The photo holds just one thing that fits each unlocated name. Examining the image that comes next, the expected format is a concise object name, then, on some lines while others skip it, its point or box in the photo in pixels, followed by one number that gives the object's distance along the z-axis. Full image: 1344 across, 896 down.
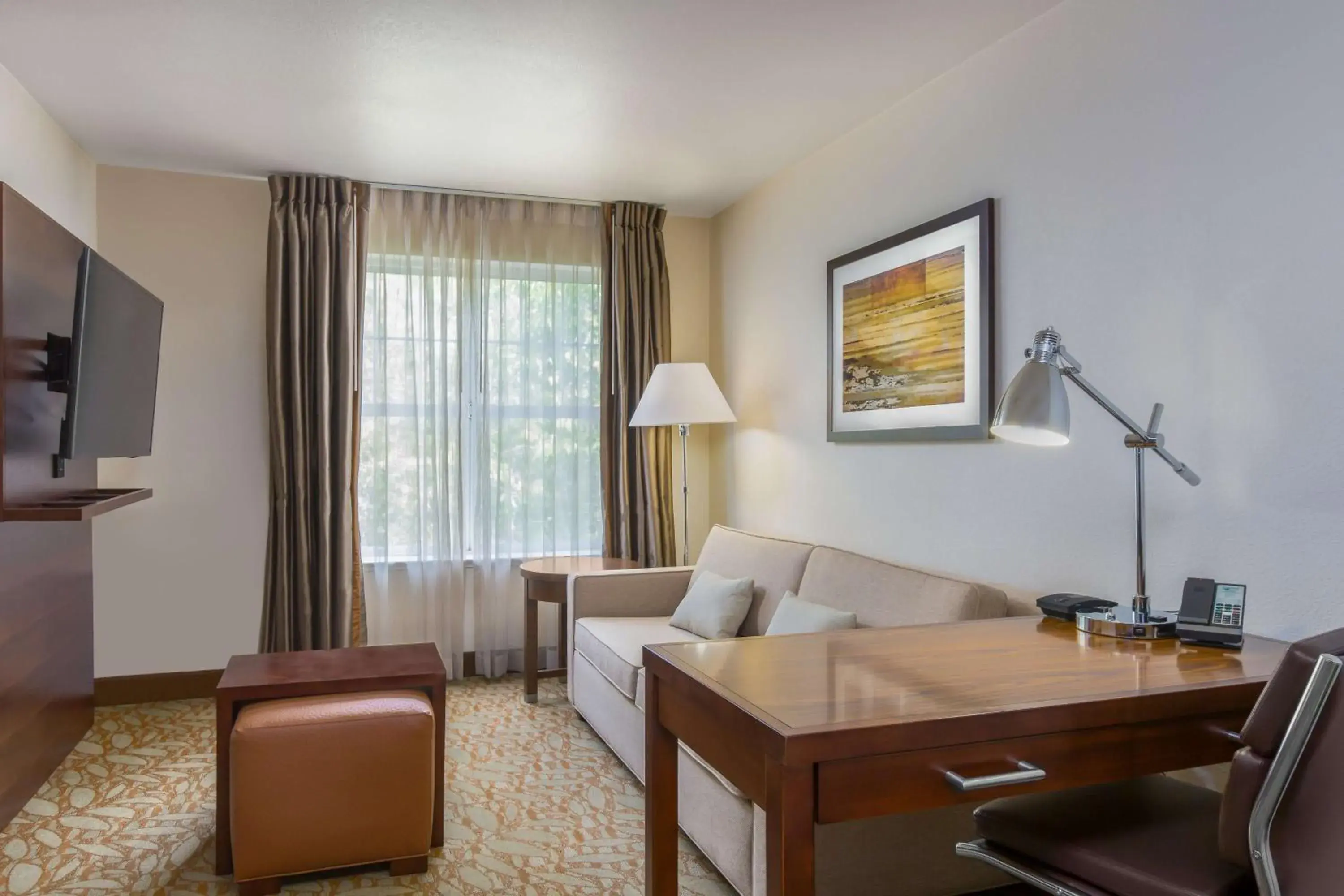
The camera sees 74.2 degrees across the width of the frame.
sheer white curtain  4.44
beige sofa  2.20
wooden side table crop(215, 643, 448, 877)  2.52
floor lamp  4.21
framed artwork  2.88
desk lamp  1.92
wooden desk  1.29
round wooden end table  3.99
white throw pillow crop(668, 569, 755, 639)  3.39
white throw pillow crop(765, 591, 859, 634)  2.74
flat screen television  2.78
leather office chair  1.16
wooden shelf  2.56
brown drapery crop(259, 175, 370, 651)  4.16
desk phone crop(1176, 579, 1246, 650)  1.85
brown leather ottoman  2.37
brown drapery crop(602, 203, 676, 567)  4.73
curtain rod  4.49
